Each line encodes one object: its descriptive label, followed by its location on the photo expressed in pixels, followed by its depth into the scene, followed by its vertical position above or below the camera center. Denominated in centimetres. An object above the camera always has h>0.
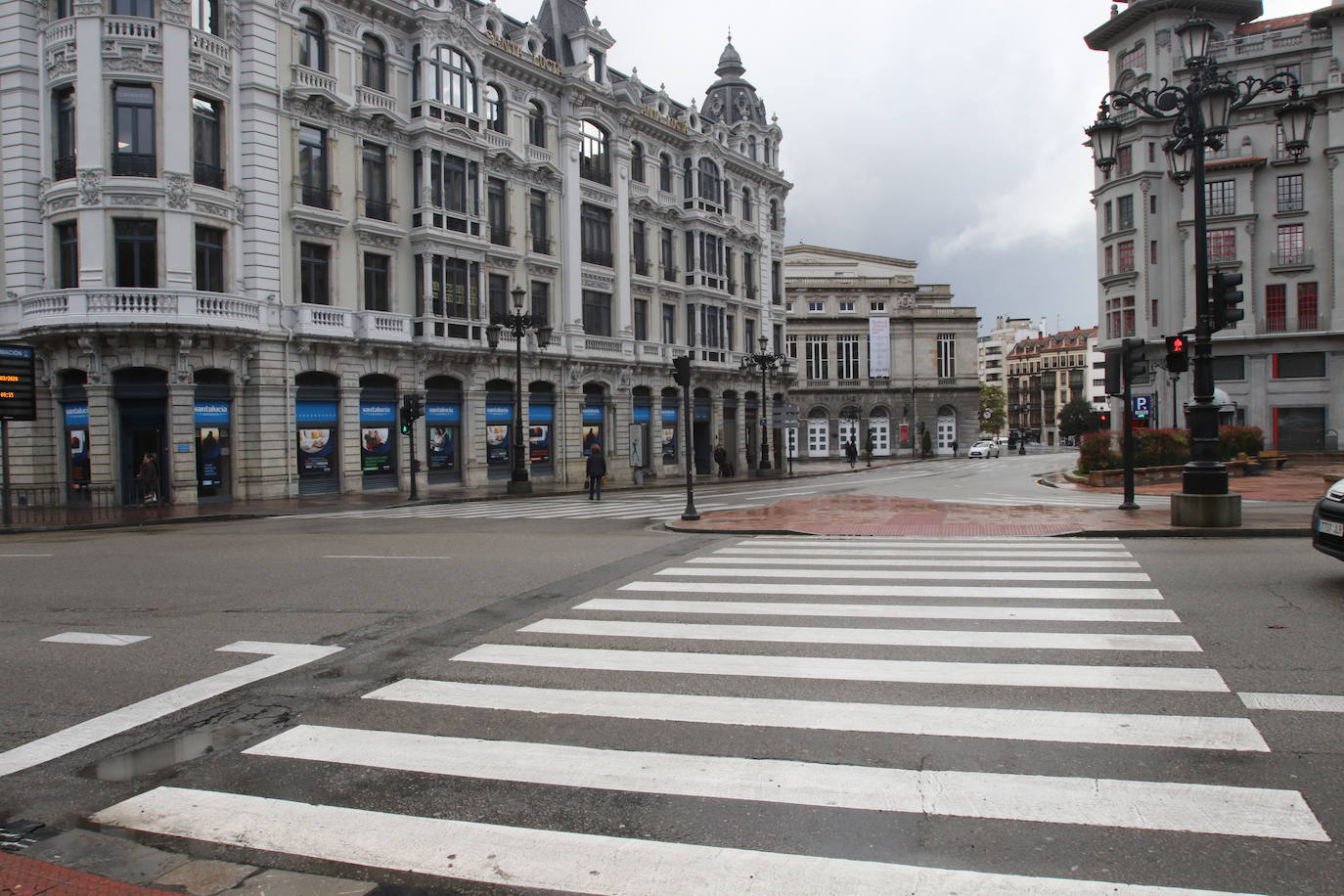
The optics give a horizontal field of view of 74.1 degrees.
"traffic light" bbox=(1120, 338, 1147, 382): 1802 +132
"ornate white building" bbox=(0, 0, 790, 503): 2556 +695
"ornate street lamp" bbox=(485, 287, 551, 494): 3061 +345
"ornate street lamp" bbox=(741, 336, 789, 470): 4328 +346
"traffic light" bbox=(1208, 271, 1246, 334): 1380 +196
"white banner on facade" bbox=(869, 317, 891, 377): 7119 +693
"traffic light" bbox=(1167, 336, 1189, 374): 1520 +120
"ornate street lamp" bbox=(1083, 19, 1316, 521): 1426 +477
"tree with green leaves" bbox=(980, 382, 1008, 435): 12850 +276
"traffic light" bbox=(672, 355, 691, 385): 1861 +133
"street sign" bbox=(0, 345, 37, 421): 2073 +145
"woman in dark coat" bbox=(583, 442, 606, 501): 2756 -116
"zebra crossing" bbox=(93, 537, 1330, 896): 373 -178
